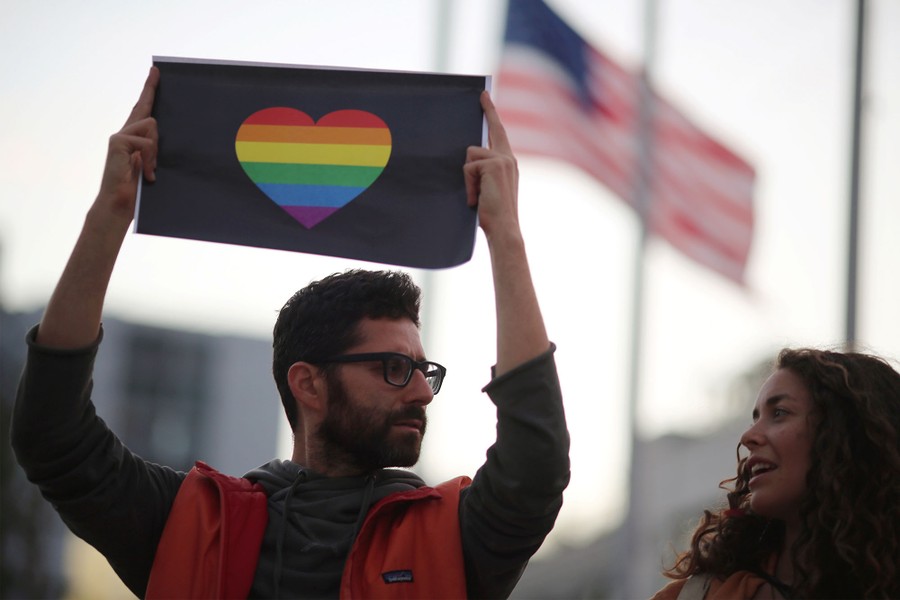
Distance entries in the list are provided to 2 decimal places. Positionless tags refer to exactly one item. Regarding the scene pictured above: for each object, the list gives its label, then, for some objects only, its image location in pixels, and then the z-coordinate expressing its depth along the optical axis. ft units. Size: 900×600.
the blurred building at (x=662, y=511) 104.22
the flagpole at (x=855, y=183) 34.17
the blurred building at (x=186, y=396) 143.64
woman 13.15
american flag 34.68
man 12.21
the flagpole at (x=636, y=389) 39.78
